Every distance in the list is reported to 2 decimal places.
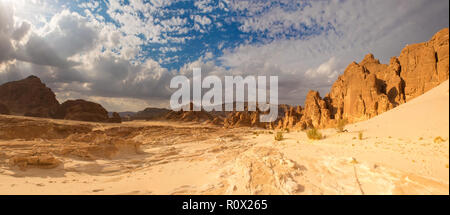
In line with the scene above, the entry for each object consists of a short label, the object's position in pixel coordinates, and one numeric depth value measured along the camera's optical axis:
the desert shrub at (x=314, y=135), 11.30
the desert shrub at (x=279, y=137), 14.15
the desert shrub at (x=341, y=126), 13.65
